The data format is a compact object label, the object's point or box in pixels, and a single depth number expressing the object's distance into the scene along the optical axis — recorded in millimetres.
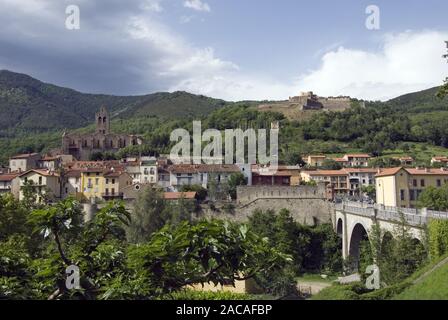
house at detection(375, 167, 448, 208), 53156
